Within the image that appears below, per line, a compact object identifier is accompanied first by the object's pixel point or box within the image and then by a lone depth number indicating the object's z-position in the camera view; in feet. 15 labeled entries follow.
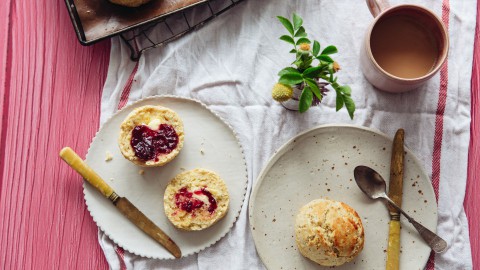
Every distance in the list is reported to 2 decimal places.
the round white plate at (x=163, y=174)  2.24
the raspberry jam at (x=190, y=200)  2.18
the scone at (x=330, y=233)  2.10
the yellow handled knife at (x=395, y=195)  2.21
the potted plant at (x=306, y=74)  2.00
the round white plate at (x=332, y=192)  2.23
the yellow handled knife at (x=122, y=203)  2.21
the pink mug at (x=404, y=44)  2.11
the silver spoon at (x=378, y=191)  2.20
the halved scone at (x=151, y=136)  2.15
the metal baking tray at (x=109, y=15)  2.21
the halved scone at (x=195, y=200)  2.18
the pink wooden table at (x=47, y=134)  2.30
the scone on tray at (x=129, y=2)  2.17
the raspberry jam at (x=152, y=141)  2.15
